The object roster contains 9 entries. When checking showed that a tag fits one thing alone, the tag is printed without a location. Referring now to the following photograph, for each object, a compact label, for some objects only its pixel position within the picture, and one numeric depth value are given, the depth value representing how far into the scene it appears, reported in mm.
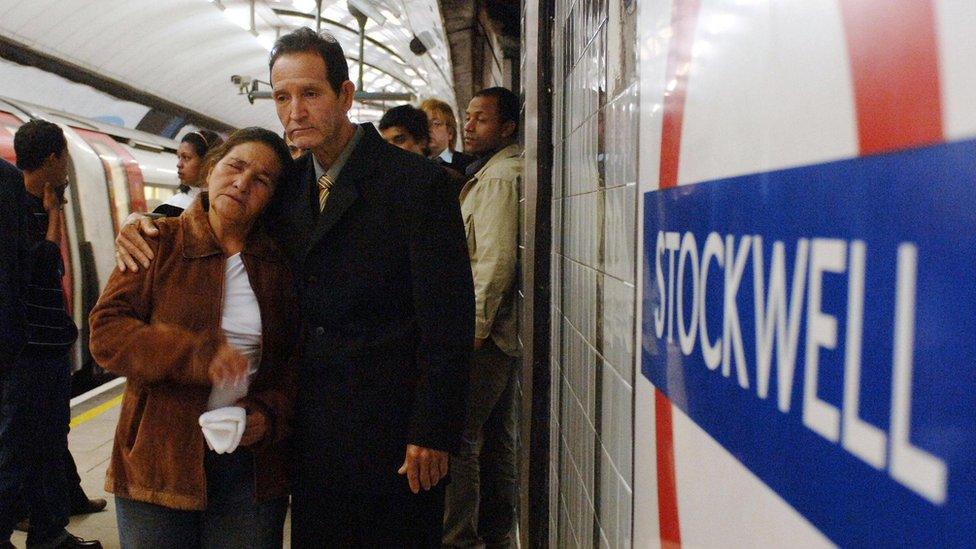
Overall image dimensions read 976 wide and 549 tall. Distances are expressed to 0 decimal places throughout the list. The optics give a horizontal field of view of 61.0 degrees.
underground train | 6902
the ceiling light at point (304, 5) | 14109
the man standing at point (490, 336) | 3139
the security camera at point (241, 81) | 13477
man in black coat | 2031
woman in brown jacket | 1838
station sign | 446
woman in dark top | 4277
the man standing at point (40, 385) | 3295
